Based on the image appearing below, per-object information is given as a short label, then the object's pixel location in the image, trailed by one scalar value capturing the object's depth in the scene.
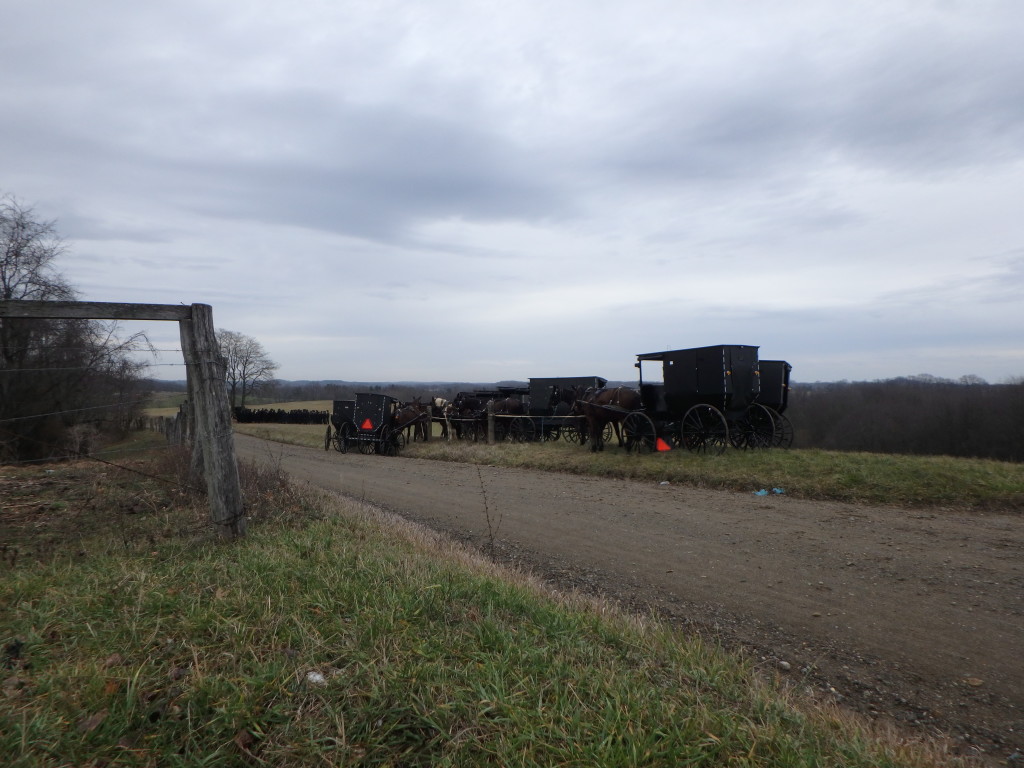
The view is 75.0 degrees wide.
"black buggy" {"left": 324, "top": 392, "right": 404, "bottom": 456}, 23.61
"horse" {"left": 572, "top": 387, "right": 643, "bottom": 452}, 17.48
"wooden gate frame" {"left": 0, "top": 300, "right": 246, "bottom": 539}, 5.95
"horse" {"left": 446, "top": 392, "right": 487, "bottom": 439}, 24.80
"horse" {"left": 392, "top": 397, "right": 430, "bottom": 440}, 24.14
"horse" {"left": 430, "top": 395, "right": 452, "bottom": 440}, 25.61
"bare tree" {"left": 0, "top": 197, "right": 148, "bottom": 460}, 11.65
